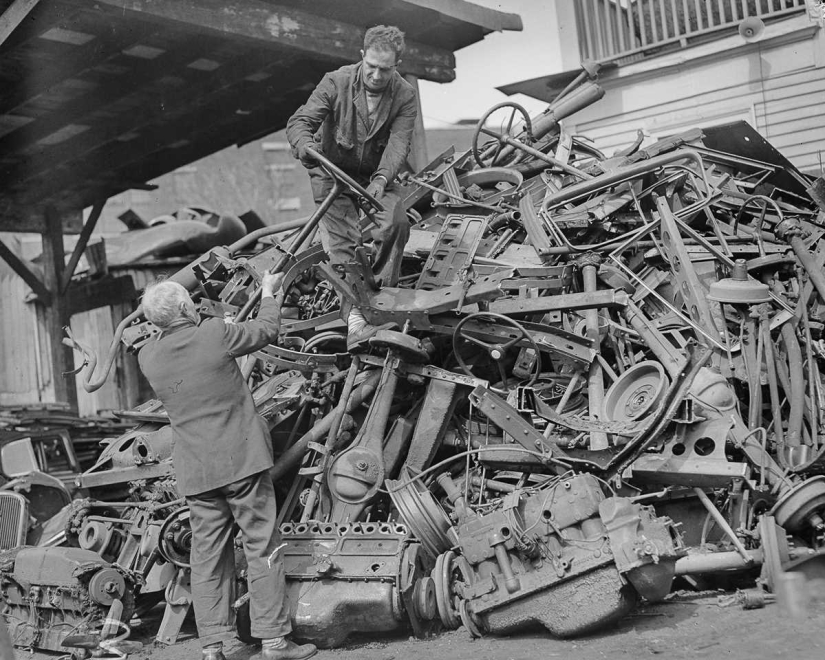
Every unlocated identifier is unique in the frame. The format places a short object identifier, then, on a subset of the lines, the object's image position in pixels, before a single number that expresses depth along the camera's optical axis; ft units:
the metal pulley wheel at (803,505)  14.28
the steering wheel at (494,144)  22.49
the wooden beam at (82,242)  40.06
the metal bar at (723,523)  13.78
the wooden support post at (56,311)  40.10
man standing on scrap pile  17.63
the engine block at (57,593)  15.85
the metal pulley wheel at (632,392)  15.47
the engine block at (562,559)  12.73
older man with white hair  14.06
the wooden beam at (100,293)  43.70
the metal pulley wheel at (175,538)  16.12
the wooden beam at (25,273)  39.28
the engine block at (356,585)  14.23
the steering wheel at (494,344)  16.52
